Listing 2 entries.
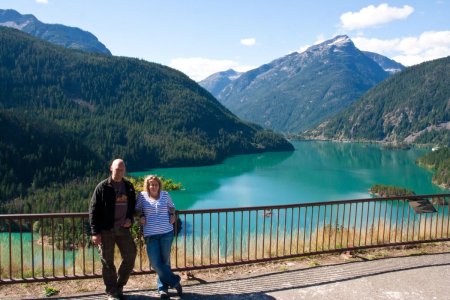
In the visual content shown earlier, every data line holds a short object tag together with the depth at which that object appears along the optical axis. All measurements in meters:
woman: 6.59
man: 6.07
